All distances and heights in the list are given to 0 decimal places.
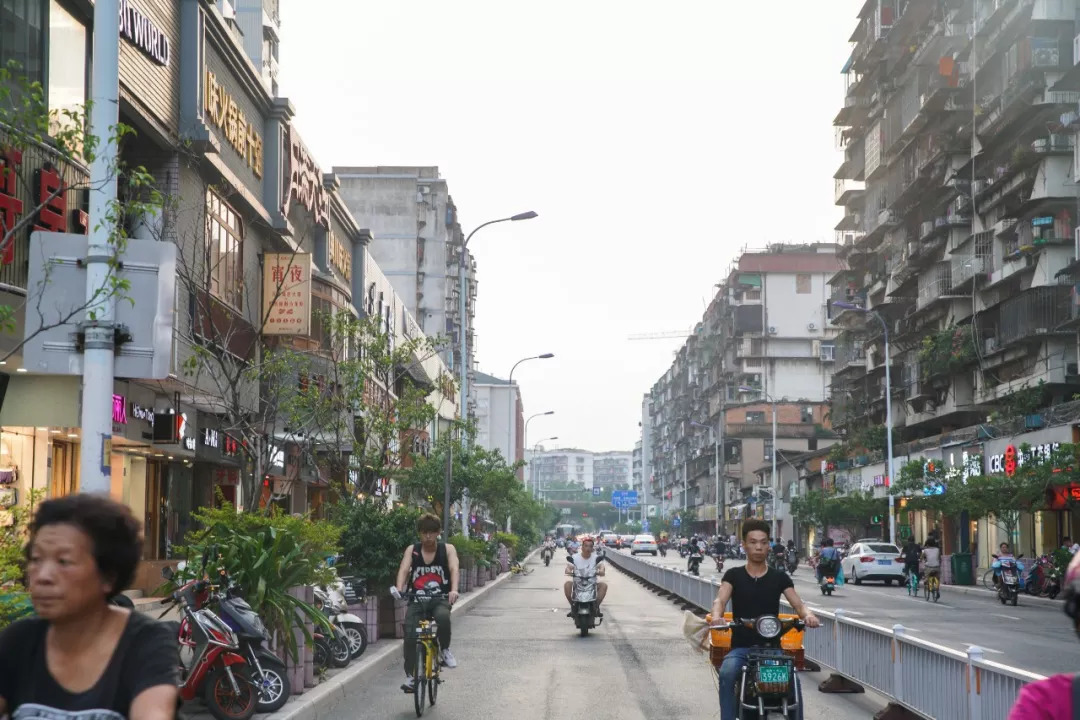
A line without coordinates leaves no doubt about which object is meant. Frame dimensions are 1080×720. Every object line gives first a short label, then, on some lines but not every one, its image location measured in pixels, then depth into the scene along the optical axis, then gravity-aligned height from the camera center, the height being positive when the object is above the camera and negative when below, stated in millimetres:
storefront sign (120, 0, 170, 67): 23844 +8104
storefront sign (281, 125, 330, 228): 36088 +8685
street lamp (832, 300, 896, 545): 58969 +3121
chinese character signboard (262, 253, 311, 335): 32250 +4555
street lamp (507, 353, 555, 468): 128475 +6964
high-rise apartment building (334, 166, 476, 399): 91938 +17907
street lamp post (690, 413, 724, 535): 121438 +6307
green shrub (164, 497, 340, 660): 12438 -493
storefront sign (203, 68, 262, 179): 29172 +8288
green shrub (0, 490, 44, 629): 8453 -425
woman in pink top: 3318 -453
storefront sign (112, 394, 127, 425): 24469 +1598
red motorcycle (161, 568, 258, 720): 10961 -1307
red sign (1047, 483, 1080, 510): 37325 +247
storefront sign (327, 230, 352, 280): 44375 +7952
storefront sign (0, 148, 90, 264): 17859 +4057
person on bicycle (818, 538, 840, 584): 39281 -1502
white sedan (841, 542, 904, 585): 49031 -1997
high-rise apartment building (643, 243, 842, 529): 119438 +12669
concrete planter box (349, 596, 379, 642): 18578 -1419
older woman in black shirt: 3723 -359
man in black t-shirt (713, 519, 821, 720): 9172 -611
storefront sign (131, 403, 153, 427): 26297 +1696
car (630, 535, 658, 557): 88375 -2540
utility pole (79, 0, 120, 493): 9695 +1633
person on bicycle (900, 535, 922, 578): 40938 -1497
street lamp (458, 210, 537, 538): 38875 +5683
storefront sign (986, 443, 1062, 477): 40816 +1510
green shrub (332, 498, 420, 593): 20406 -544
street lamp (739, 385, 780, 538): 87206 +1494
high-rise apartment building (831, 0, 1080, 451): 50906 +12648
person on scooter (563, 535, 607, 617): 22828 -1004
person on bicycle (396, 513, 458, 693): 13602 -669
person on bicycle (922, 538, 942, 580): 39156 -1413
